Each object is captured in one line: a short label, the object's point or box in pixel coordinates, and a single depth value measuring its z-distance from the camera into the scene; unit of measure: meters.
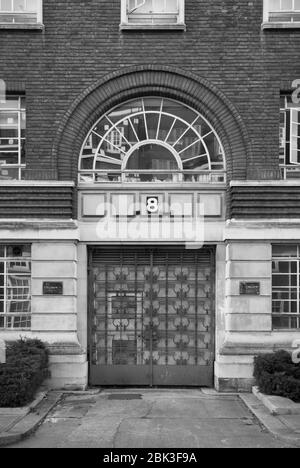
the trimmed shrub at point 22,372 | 11.68
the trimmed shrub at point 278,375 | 12.27
